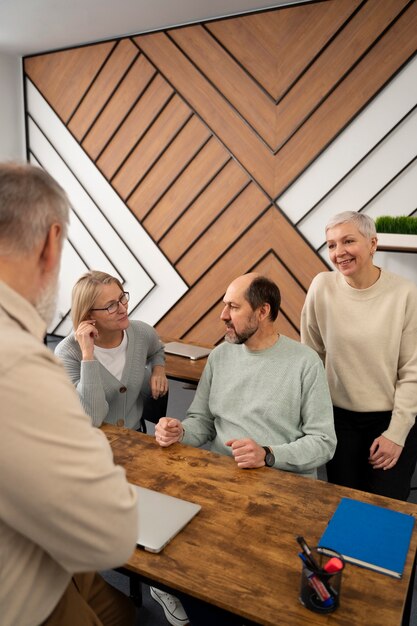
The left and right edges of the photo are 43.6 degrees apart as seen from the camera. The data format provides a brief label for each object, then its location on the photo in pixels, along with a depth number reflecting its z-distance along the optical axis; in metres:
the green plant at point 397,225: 3.53
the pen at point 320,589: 1.06
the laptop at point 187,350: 3.00
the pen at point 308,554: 1.09
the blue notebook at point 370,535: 1.22
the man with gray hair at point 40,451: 0.75
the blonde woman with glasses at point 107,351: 2.21
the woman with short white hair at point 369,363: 2.11
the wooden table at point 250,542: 1.09
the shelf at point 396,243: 3.41
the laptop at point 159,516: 1.29
